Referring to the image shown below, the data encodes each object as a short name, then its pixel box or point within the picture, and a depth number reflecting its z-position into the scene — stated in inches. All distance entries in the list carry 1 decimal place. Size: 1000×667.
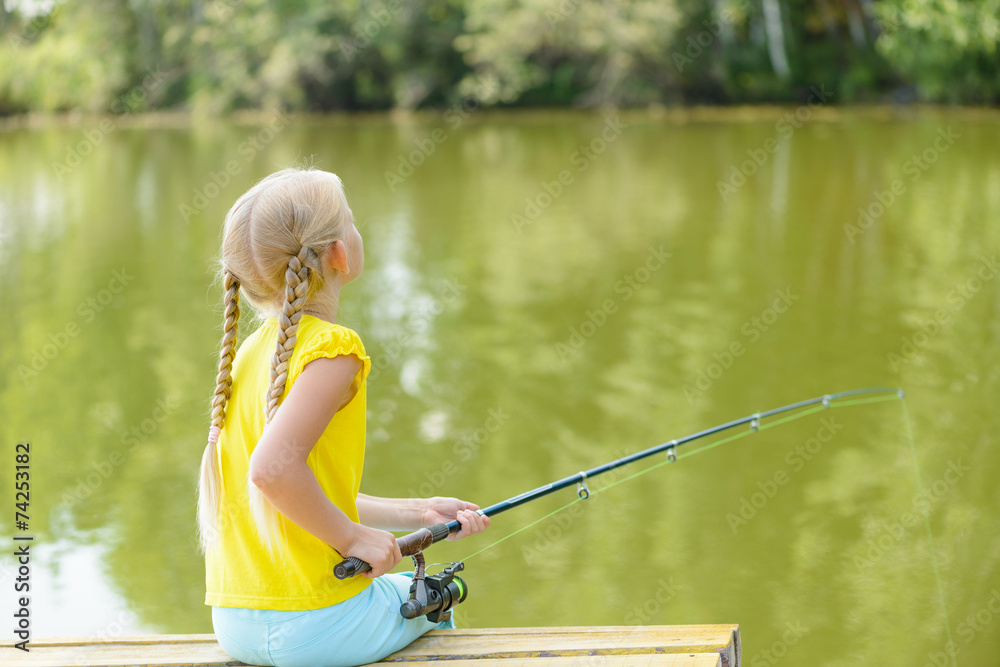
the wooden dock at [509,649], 129.9
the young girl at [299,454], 124.1
